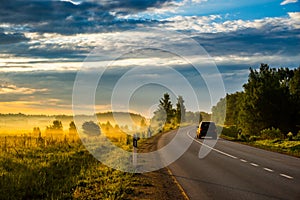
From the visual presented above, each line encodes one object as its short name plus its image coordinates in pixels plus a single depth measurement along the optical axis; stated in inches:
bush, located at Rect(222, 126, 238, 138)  2581.7
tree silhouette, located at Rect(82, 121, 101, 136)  2589.6
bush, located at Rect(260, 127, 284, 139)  1761.8
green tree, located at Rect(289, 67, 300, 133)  2069.4
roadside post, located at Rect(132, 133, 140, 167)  669.9
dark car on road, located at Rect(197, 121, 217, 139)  1710.1
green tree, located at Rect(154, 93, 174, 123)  4959.2
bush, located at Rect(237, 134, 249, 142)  1909.7
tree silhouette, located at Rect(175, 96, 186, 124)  5458.2
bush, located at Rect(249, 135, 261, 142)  1853.3
